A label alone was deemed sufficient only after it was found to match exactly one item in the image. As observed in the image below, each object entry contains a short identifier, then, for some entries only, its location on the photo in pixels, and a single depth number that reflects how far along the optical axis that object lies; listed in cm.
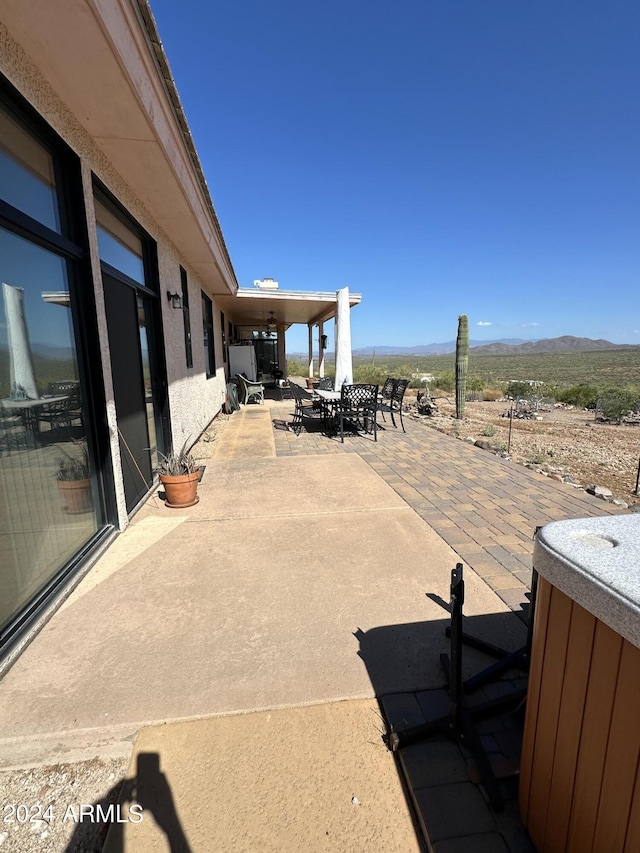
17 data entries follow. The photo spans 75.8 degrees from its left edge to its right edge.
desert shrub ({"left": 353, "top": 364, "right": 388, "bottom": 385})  2103
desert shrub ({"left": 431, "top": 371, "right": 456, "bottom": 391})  2153
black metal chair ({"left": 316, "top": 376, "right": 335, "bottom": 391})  919
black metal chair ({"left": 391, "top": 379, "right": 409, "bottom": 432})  809
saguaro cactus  1145
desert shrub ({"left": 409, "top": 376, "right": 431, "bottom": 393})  2172
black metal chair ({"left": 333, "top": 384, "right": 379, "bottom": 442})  734
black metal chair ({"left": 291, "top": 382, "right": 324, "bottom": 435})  788
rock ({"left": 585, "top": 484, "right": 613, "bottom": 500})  454
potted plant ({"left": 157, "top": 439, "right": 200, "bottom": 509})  409
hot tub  89
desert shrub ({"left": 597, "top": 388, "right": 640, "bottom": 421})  1187
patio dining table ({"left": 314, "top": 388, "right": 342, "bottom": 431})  769
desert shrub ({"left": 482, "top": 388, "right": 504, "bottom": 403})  1831
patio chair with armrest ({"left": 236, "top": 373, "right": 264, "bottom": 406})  1223
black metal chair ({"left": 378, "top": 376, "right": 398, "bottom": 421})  853
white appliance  1402
